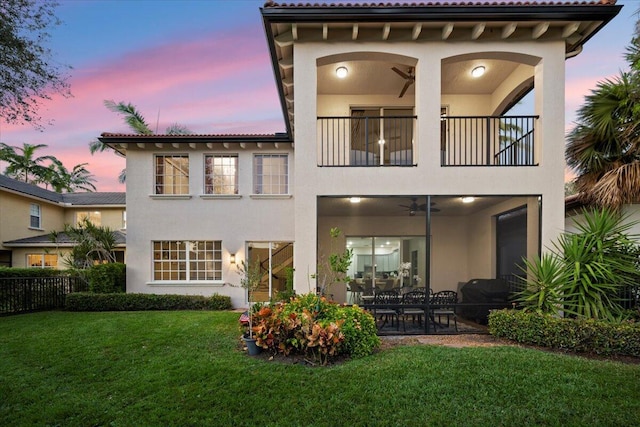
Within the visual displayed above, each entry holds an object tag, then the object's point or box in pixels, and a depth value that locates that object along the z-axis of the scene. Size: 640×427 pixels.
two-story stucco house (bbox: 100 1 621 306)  7.33
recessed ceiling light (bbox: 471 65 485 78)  8.67
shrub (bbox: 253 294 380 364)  5.53
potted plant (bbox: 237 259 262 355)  6.04
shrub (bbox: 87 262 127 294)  11.76
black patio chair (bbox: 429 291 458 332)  7.44
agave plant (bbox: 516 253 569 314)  6.56
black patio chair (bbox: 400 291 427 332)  7.66
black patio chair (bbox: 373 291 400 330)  7.56
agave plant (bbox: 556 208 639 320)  6.29
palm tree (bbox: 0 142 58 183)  28.95
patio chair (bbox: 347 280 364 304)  10.28
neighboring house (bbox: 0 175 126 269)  17.81
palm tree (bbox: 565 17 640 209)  7.84
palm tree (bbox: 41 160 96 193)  31.47
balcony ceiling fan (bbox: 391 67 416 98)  8.39
